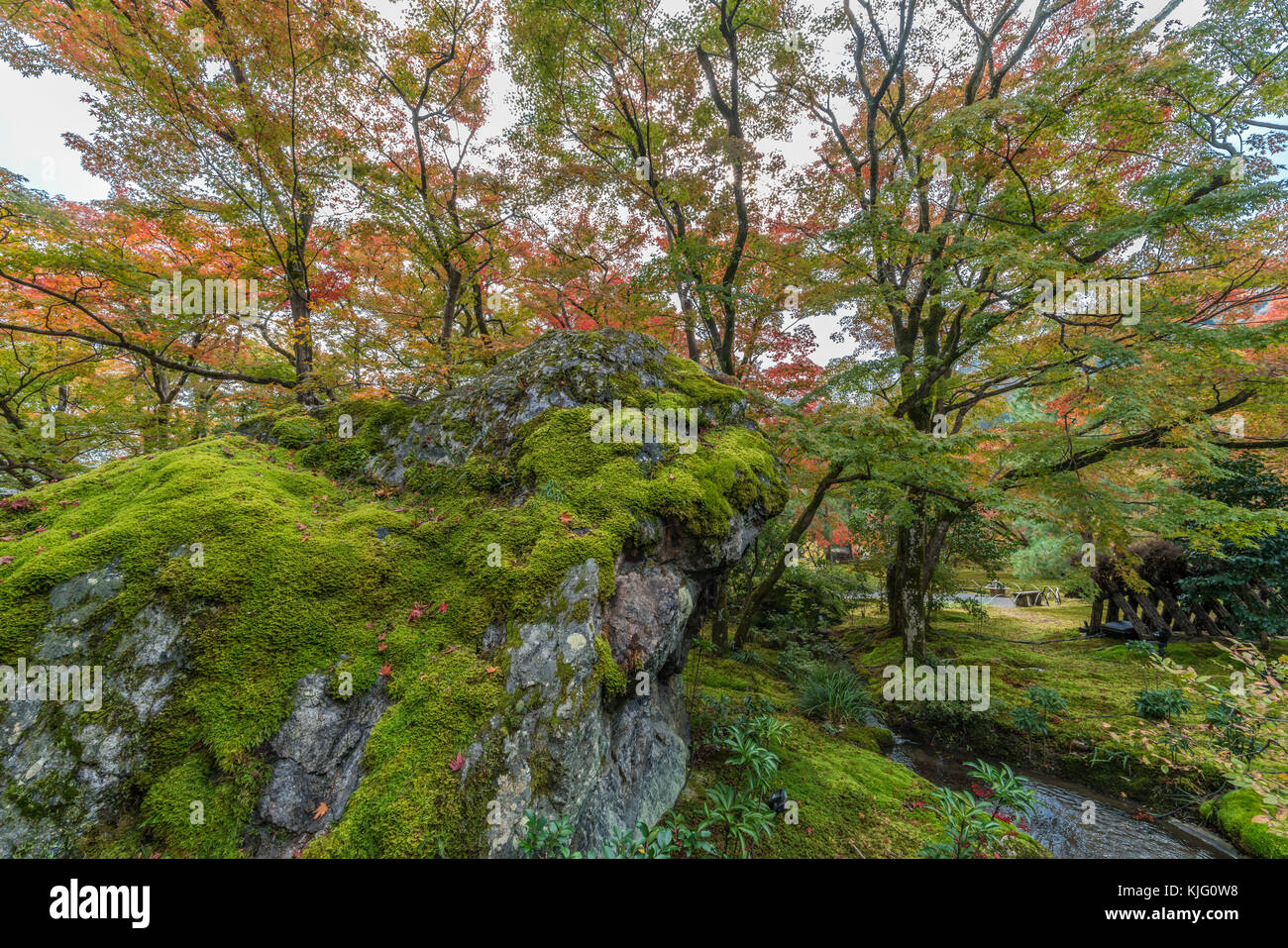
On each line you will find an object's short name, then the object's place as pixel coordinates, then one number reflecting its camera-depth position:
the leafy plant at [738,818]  3.45
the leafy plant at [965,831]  3.28
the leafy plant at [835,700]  6.78
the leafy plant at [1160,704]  6.67
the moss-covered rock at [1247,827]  4.48
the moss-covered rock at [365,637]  2.29
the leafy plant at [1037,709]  6.80
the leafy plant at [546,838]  2.40
